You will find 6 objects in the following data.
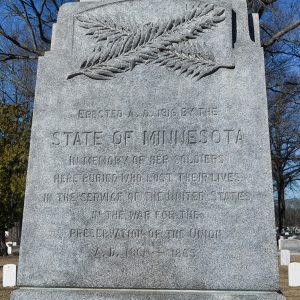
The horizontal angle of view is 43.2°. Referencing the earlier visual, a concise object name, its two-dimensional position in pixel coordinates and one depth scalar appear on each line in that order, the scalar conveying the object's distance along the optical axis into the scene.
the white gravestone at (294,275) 9.94
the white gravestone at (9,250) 24.94
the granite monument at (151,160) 3.76
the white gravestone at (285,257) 14.50
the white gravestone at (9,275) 9.97
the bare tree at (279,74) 14.10
